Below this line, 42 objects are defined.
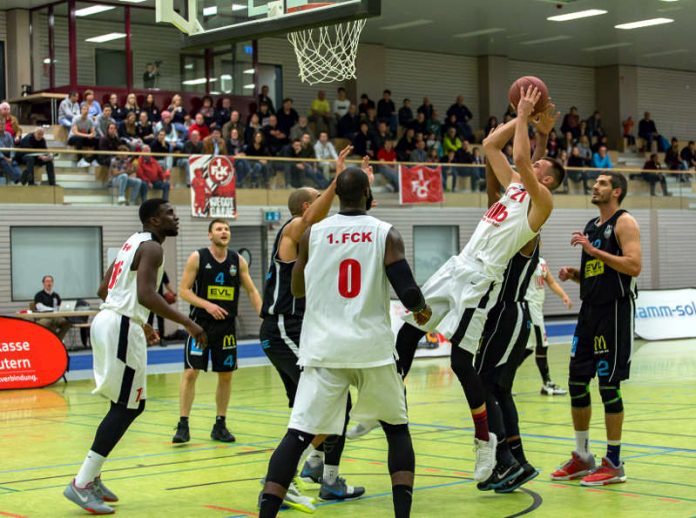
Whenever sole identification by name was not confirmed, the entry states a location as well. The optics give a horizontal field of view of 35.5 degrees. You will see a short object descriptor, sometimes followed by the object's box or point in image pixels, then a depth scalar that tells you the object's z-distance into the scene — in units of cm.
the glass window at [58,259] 2123
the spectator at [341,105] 3005
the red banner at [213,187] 2209
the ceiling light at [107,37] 2772
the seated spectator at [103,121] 2324
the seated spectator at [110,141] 2234
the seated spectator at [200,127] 2482
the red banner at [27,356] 1588
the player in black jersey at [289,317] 786
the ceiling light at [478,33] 3206
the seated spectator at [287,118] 2741
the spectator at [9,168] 1998
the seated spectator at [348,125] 2905
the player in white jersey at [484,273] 725
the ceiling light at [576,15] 2964
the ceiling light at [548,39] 3362
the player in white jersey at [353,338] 591
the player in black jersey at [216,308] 1030
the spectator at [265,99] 2755
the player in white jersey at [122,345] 723
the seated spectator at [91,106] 2361
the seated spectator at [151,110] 2497
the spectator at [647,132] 3669
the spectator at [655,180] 2856
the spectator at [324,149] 2575
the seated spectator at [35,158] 2038
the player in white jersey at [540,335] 1340
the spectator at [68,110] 2428
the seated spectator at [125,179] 2117
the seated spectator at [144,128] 2364
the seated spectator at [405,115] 3119
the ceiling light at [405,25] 3068
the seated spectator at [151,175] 2139
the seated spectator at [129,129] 2333
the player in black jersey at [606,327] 780
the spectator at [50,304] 1992
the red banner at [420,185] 2516
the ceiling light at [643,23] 3127
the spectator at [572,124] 3525
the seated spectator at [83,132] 2253
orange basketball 743
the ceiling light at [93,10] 2728
